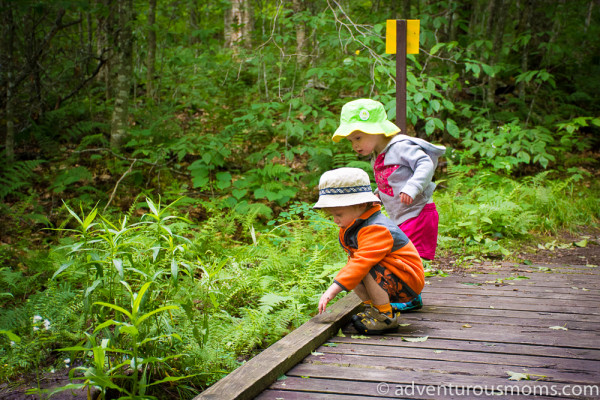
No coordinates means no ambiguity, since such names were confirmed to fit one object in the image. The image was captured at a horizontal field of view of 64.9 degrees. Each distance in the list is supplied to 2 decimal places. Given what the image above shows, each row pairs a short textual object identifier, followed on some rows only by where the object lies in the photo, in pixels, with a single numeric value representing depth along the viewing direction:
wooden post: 5.59
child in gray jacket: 3.75
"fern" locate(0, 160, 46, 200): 8.57
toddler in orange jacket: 3.13
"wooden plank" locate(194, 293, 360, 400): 2.27
